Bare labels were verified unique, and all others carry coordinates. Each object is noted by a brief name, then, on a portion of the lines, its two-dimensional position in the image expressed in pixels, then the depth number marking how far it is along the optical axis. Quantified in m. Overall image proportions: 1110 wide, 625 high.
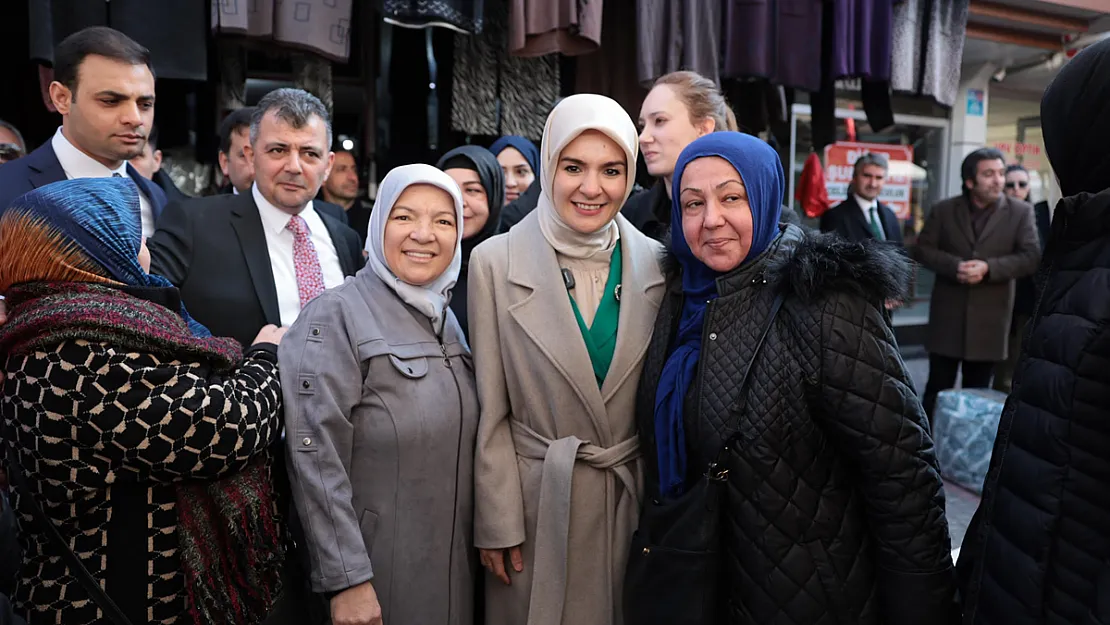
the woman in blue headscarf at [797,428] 1.60
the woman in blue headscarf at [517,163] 3.84
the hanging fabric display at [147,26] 3.04
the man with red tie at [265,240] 2.42
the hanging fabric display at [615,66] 4.50
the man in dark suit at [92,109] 2.59
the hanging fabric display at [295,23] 3.12
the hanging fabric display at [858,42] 4.42
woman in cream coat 1.97
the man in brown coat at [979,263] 5.16
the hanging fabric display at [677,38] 4.06
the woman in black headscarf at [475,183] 3.15
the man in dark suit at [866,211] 5.48
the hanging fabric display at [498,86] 4.13
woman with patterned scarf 1.49
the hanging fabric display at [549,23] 3.65
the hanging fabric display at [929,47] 4.72
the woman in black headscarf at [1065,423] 1.26
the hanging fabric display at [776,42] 4.23
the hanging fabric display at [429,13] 3.39
